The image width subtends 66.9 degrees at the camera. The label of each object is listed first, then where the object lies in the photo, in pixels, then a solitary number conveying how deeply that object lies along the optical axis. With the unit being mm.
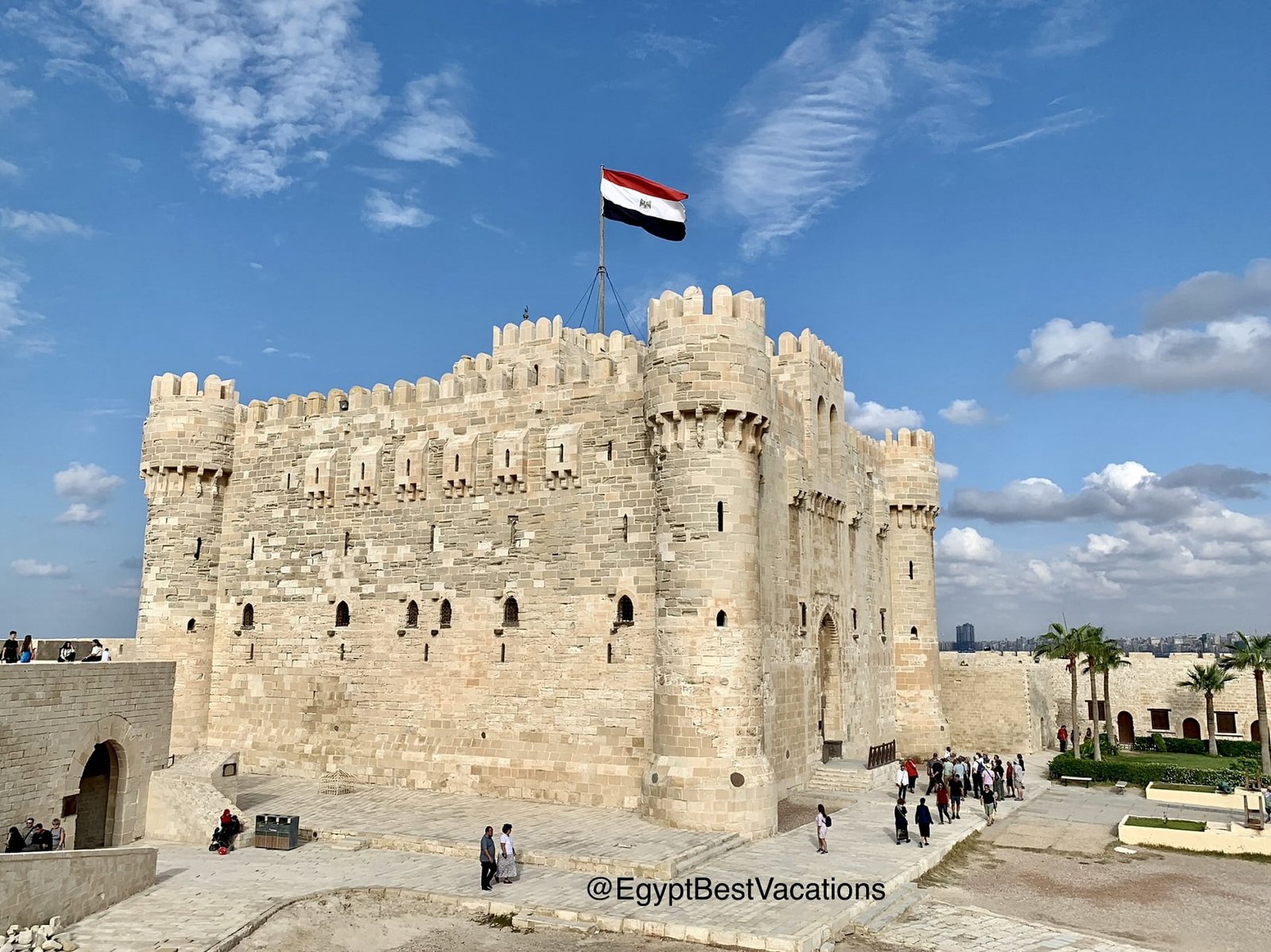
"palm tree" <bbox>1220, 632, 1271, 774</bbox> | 33000
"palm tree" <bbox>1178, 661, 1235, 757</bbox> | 40250
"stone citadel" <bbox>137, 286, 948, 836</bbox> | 21125
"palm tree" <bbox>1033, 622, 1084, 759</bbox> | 36938
